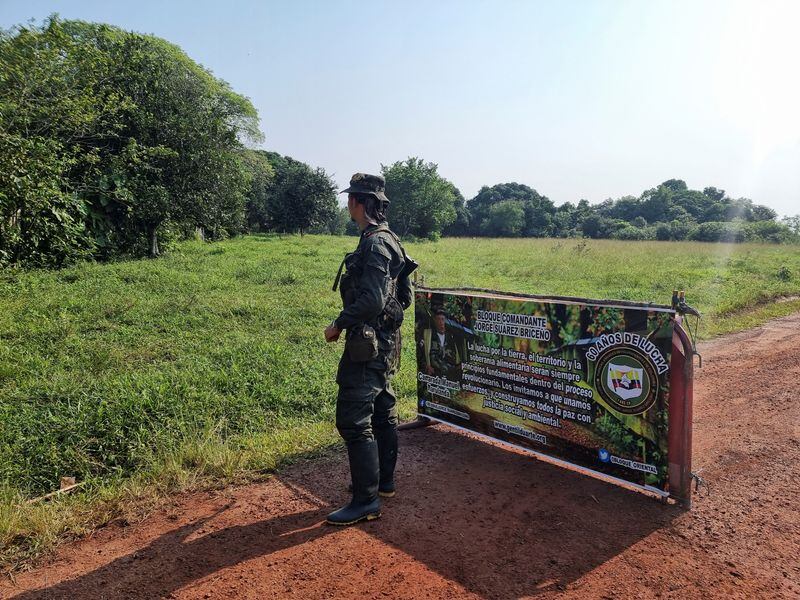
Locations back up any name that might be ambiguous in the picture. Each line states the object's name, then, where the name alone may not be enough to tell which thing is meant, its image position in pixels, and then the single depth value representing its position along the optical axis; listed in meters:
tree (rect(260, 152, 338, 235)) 32.22
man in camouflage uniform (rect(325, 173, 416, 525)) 3.15
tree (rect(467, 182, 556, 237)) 66.56
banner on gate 3.21
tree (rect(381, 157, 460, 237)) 44.12
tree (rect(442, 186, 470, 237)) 69.19
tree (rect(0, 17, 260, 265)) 10.43
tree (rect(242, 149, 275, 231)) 35.44
